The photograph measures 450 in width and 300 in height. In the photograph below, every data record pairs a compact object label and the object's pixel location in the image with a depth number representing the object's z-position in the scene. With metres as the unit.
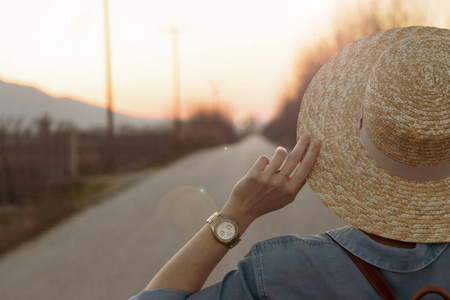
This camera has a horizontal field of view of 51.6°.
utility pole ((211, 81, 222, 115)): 70.19
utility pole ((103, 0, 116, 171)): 17.02
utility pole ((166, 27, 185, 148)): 34.70
